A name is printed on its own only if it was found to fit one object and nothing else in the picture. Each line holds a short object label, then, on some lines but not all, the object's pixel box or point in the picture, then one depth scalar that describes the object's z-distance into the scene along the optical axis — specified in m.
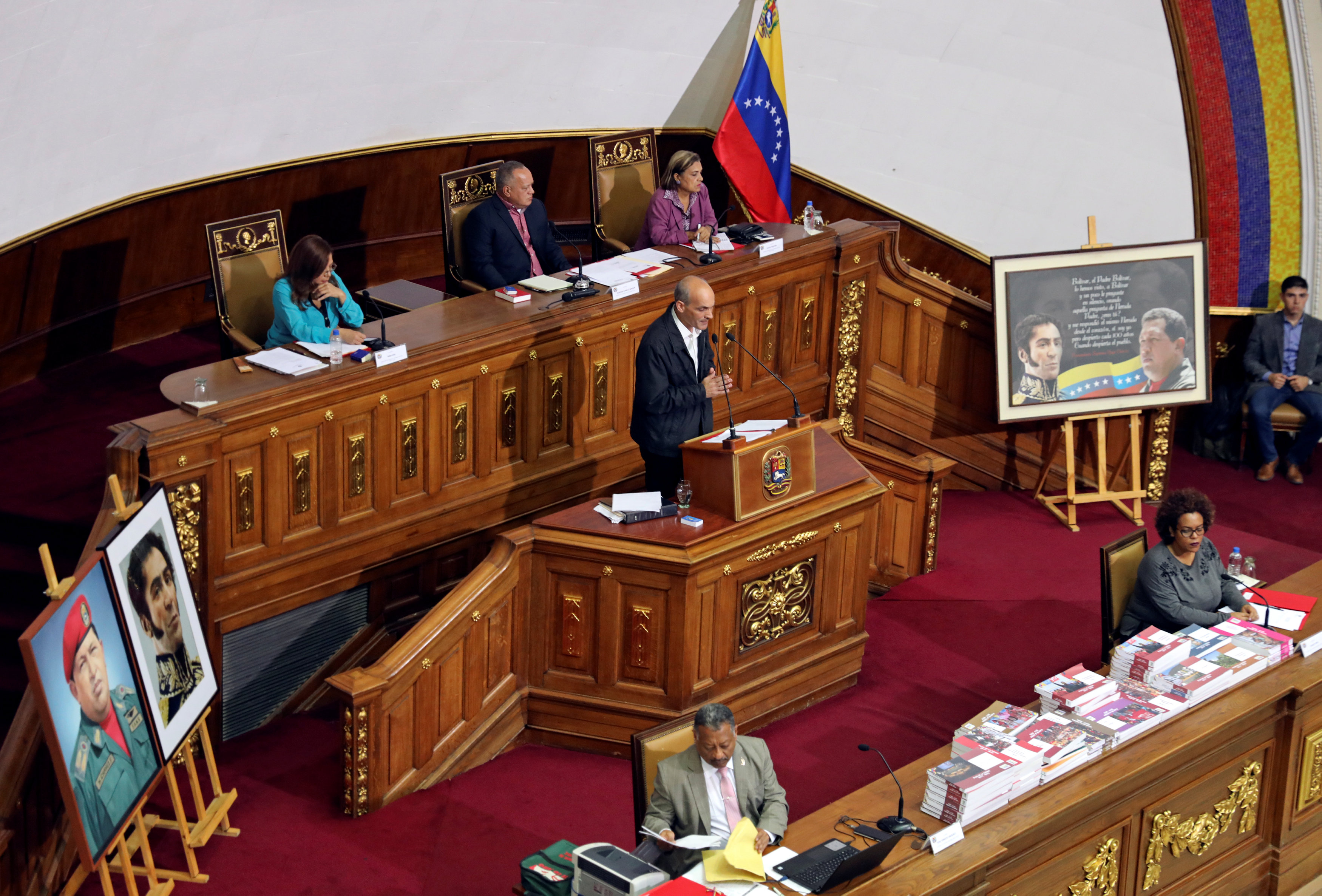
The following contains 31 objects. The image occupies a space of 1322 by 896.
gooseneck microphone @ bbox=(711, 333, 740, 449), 12.09
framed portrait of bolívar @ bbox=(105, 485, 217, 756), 9.68
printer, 8.57
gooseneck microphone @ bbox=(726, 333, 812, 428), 12.37
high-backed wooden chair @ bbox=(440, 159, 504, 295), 15.41
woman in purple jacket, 15.46
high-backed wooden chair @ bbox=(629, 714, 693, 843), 9.84
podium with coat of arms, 12.11
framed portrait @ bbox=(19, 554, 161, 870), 8.65
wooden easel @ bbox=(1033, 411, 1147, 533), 16.44
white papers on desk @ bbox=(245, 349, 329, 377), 12.05
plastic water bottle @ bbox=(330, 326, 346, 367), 12.23
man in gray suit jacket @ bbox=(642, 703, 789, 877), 9.56
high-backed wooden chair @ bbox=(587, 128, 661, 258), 17.14
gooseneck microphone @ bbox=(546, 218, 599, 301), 13.80
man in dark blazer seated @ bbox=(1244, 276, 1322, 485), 17.59
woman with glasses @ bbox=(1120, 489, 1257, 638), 12.20
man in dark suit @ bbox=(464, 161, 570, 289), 14.93
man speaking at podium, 12.49
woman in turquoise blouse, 12.82
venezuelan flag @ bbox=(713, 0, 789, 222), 18.41
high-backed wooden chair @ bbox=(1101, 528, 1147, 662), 12.44
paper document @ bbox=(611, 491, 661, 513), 12.26
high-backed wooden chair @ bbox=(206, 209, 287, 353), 13.98
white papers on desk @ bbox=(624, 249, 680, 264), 14.84
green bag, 9.34
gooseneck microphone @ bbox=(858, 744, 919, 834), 9.37
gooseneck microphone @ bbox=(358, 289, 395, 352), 12.47
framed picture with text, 16.23
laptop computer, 8.81
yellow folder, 8.91
